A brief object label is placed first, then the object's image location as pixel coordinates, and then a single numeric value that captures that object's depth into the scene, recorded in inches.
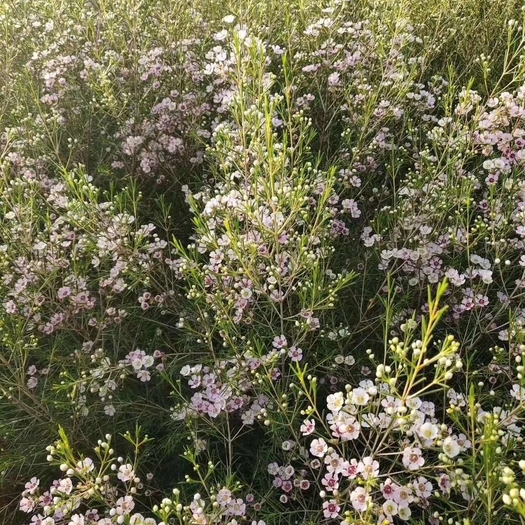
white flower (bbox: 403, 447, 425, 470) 12.2
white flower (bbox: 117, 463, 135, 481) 14.3
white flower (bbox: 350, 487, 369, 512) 12.1
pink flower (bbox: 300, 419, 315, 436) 13.5
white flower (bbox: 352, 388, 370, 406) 12.0
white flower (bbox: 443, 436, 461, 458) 11.8
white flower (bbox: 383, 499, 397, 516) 12.7
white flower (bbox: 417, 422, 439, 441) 11.7
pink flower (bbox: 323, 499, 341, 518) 13.6
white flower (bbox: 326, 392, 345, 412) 12.5
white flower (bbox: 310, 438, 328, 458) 14.1
